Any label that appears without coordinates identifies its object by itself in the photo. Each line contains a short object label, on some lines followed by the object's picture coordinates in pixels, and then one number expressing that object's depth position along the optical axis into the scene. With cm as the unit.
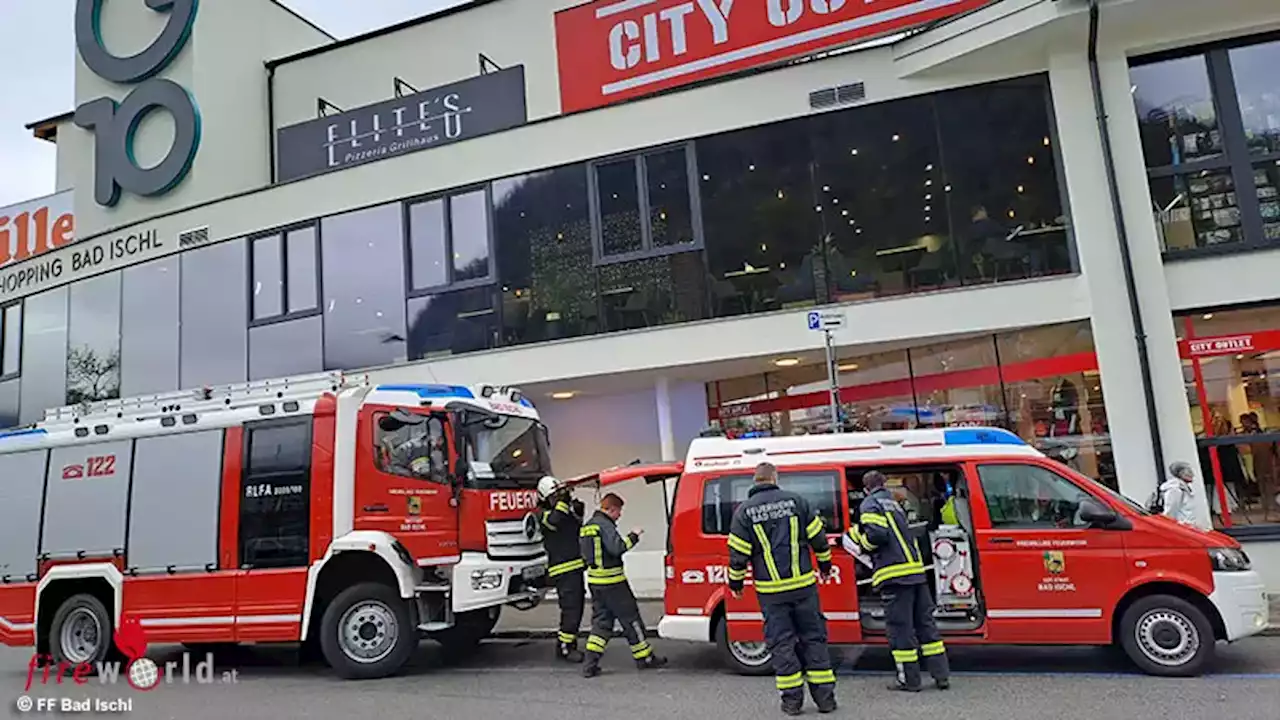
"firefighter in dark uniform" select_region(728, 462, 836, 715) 660
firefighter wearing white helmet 923
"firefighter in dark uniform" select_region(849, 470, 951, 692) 707
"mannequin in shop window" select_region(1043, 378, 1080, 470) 1187
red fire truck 886
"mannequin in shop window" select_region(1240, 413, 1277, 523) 1097
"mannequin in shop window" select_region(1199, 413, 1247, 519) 1109
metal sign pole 940
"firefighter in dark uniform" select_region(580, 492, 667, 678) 842
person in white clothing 898
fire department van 714
